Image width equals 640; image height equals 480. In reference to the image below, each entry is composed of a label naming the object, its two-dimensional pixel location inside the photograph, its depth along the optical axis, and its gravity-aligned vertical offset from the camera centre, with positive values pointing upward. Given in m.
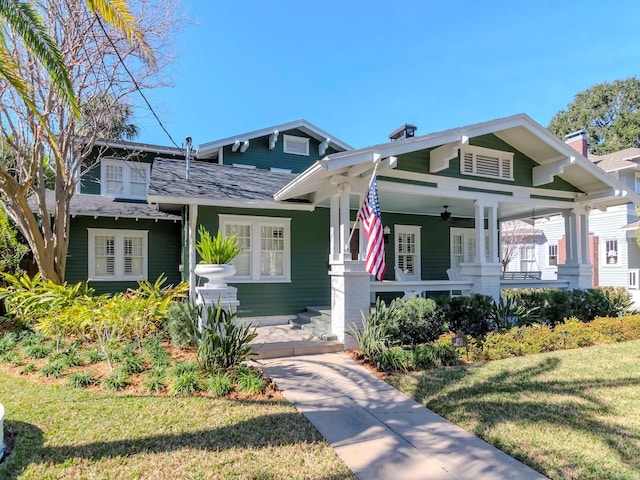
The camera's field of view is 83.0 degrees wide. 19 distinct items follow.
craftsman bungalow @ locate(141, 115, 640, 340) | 7.13 +1.33
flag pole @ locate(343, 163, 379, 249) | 6.45 +1.45
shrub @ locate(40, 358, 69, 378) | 5.29 -1.69
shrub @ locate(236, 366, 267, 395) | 4.74 -1.71
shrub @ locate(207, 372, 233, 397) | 4.60 -1.69
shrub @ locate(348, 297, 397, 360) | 6.25 -1.41
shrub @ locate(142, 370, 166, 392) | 4.75 -1.71
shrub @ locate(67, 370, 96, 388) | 4.88 -1.70
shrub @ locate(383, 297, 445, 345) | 6.76 -1.30
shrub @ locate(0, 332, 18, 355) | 6.43 -1.61
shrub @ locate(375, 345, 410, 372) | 5.80 -1.73
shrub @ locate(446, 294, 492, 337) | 7.63 -1.27
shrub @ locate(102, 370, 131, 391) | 4.79 -1.70
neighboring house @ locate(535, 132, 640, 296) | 17.91 +0.77
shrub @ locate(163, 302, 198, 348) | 6.62 -1.32
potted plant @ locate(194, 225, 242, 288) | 5.71 -0.07
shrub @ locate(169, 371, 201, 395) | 4.60 -1.68
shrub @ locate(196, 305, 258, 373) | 5.15 -1.28
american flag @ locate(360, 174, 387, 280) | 6.25 +0.35
